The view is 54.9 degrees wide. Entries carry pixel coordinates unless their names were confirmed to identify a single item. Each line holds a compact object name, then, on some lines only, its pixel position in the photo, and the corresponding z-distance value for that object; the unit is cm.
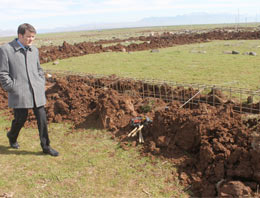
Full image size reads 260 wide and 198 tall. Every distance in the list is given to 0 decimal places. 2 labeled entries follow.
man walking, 450
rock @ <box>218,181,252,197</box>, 346
